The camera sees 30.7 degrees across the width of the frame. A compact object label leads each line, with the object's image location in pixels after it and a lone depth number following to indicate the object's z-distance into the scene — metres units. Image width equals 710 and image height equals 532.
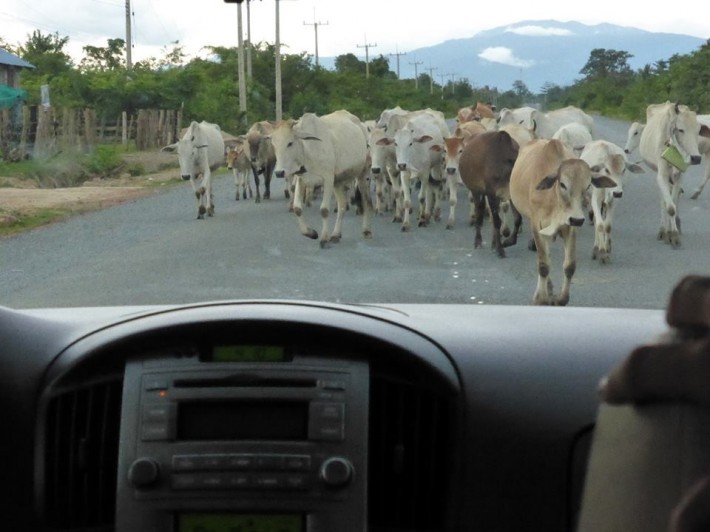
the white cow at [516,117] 25.70
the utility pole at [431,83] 109.84
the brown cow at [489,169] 16.06
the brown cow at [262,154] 25.11
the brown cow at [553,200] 10.73
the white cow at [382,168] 20.56
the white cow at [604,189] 13.42
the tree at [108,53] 73.50
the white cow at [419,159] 19.39
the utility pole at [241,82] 34.23
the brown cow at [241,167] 25.38
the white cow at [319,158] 17.61
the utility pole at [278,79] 50.48
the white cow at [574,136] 19.99
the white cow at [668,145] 15.41
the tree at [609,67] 79.00
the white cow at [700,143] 19.23
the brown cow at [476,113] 30.17
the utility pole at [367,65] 92.70
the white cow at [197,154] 21.81
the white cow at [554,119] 25.06
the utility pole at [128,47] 42.75
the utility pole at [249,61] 57.24
